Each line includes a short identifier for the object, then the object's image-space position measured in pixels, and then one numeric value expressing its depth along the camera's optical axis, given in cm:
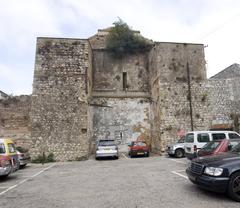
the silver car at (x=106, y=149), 1599
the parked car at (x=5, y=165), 898
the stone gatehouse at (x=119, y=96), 1681
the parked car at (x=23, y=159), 1321
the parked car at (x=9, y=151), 956
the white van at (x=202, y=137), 1323
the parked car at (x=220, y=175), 563
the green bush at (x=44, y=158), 1620
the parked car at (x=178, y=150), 1605
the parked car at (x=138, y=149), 1720
